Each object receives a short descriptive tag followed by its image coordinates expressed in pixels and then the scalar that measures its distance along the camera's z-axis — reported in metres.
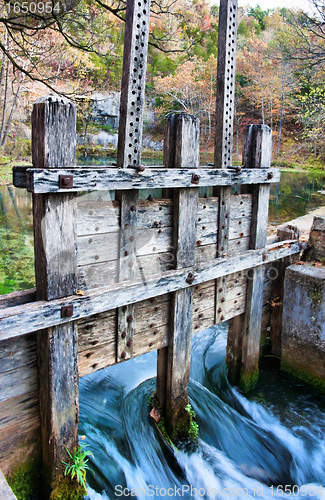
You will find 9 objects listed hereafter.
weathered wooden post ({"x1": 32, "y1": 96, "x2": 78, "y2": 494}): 2.61
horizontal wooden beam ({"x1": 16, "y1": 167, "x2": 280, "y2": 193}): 2.52
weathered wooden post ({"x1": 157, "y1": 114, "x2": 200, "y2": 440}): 3.53
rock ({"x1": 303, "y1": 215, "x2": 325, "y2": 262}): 5.49
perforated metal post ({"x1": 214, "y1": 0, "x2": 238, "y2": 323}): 3.99
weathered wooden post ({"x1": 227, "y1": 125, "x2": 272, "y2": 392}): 4.53
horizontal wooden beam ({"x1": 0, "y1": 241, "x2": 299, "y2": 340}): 2.53
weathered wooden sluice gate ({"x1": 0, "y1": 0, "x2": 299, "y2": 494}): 2.67
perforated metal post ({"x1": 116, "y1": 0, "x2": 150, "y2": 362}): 3.01
